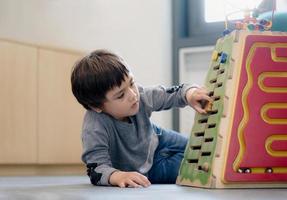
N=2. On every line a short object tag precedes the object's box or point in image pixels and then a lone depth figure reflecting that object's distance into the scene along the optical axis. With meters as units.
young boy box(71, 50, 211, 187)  2.02
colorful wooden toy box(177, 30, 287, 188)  1.75
